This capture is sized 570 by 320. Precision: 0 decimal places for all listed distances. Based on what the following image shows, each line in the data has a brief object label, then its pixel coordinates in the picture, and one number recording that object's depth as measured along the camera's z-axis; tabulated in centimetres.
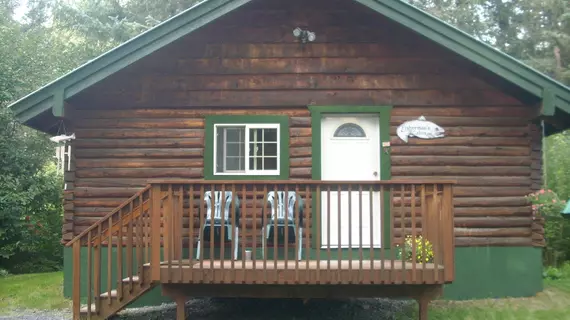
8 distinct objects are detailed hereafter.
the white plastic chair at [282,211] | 813
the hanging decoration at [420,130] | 915
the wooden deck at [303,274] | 667
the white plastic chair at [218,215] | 812
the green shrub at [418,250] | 756
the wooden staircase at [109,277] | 717
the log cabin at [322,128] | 907
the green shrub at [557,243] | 1184
